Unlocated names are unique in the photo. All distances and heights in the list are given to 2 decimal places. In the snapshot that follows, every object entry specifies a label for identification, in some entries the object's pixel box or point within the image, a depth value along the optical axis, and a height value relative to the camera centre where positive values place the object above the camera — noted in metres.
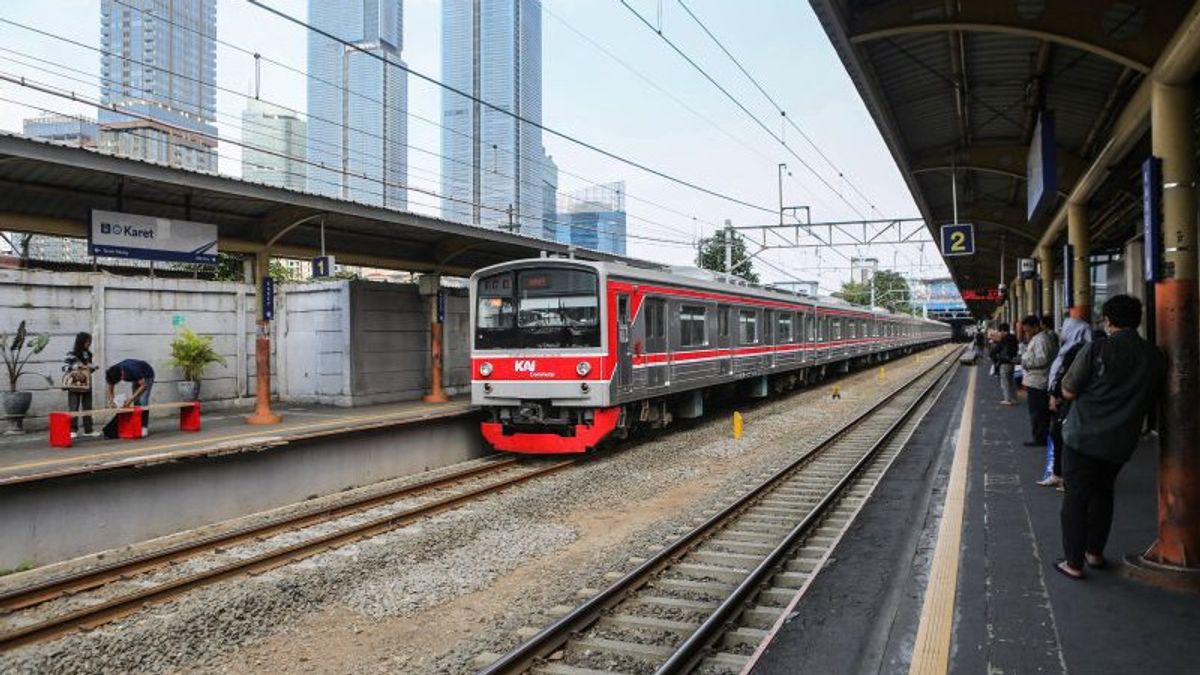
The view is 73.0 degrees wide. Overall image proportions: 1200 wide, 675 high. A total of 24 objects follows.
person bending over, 11.05 -0.41
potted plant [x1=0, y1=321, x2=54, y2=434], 10.82 -0.20
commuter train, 10.95 -0.07
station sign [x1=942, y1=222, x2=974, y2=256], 16.45 +2.14
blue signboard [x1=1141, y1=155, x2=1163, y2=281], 4.77 +0.76
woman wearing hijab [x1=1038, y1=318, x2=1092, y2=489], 5.70 -0.26
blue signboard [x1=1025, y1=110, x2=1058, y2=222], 8.74 +1.99
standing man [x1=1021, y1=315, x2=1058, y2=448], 9.17 -0.27
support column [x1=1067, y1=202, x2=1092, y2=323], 11.84 +1.17
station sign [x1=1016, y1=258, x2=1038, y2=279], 18.48 +1.69
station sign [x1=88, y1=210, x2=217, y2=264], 10.21 +1.46
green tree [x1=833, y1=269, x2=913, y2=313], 88.93 +5.87
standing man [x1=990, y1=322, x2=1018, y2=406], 16.32 -0.31
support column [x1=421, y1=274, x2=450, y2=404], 15.79 +0.30
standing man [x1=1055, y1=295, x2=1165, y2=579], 4.55 -0.42
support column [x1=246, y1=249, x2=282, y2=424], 12.31 -0.27
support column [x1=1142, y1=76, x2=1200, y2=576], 4.58 -0.23
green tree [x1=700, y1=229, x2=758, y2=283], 57.88 +6.43
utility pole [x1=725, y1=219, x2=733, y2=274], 26.53 +3.60
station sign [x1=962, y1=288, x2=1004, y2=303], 46.96 +2.83
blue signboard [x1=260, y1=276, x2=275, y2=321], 12.48 +0.72
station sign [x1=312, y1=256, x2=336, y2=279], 12.73 +1.28
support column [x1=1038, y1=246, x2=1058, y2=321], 19.41 +1.73
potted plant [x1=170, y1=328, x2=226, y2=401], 13.21 -0.16
